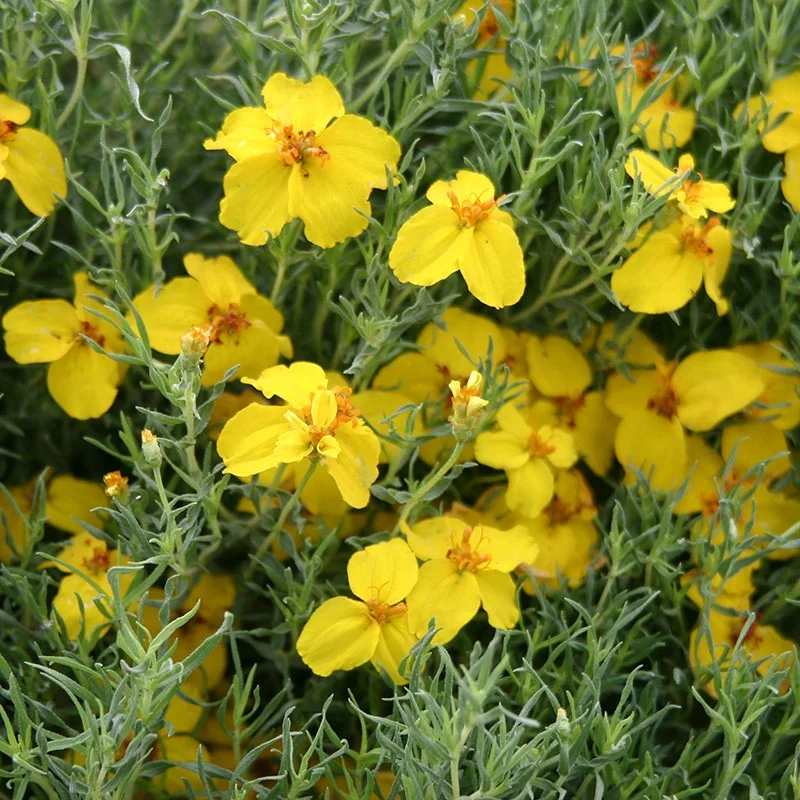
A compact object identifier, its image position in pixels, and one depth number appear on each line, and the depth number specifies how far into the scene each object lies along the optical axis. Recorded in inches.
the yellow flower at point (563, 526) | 16.5
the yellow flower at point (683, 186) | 15.8
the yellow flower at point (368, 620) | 15.2
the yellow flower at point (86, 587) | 15.5
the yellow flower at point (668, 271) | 16.3
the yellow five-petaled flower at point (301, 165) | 15.8
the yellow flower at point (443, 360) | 16.8
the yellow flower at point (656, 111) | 17.0
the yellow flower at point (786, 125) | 17.0
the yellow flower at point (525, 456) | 16.3
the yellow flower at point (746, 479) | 16.6
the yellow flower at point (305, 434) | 15.0
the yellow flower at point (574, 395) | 17.0
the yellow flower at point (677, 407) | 16.8
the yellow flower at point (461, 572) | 15.4
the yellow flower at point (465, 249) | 15.6
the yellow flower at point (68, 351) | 16.3
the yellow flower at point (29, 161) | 16.1
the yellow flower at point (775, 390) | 17.0
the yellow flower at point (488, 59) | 17.3
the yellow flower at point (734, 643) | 15.9
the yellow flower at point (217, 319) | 16.2
